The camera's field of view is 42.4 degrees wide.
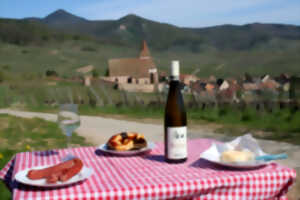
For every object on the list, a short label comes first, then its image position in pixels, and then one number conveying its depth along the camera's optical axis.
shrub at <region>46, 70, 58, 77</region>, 43.44
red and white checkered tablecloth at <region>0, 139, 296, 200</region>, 1.76
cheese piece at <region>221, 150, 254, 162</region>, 2.13
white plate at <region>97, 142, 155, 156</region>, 2.44
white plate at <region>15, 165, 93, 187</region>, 1.77
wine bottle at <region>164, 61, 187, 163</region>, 2.12
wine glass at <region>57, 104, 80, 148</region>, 2.33
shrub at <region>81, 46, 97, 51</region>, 67.69
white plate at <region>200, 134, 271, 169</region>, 2.09
